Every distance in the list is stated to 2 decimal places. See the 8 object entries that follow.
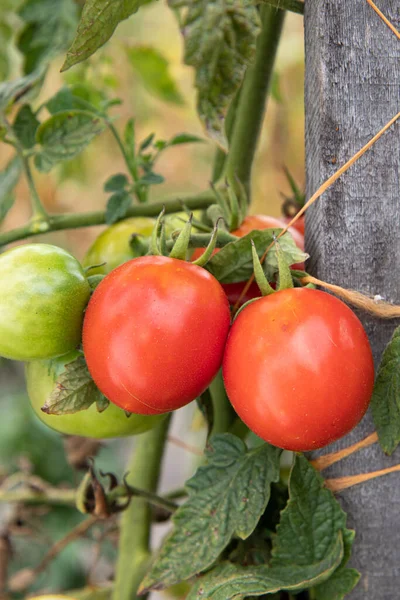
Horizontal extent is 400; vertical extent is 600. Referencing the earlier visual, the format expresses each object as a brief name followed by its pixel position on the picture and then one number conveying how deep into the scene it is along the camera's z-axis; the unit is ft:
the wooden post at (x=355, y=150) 2.48
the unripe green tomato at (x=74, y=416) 2.63
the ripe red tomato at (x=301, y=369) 2.39
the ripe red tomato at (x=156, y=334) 2.41
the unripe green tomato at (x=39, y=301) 2.48
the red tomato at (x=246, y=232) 2.62
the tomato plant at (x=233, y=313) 2.42
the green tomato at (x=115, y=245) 2.78
